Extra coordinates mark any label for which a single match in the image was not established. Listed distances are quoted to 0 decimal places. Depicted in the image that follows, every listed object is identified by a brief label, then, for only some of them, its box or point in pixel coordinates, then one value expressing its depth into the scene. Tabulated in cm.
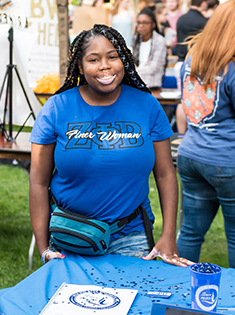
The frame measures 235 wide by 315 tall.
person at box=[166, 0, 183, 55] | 888
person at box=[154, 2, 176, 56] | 863
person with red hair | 250
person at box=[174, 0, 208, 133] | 670
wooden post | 397
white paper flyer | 136
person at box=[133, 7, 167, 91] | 674
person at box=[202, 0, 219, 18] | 714
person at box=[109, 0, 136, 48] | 832
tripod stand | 331
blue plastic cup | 132
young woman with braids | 175
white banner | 337
